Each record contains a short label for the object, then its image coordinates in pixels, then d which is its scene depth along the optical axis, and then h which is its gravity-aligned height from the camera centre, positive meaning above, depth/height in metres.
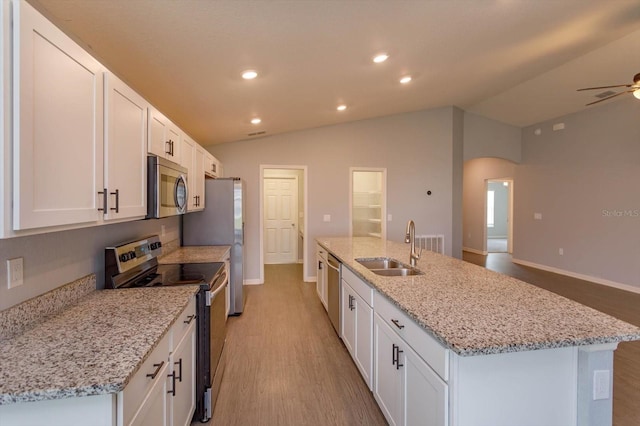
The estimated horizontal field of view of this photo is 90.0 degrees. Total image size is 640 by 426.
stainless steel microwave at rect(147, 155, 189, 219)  2.00 +0.16
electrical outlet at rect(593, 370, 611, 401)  1.34 -0.72
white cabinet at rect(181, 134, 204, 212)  2.95 +0.44
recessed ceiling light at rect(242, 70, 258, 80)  2.71 +1.19
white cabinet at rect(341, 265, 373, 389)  2.26 -0.88
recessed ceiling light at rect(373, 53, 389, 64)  3.00 +1.48
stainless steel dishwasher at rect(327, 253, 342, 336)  3.22 -0.83
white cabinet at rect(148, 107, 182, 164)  2.06 +0.54
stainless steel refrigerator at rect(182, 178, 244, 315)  3.91 -0.13
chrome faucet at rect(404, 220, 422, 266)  2.68 -0.27
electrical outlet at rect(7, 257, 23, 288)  1.31 -0.25
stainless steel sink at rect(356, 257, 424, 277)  2.67 -0.49
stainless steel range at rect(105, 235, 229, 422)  2.03 -0.48
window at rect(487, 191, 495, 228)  12.20 +0.22
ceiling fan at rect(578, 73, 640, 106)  3.06 +1.23
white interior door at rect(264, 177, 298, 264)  7.48 -0.16
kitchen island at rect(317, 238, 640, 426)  1.25 -0.61
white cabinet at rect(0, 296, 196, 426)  0.96 -0.64
